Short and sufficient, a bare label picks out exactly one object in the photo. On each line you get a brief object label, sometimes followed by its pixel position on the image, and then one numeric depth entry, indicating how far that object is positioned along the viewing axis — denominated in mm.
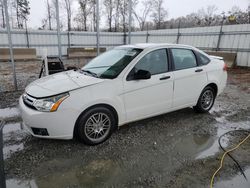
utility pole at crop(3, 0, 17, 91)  5051
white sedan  2673
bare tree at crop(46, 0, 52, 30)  23556
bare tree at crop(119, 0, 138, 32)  26297
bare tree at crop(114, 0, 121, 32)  26806
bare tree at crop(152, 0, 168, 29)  31422
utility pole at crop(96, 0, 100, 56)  6729
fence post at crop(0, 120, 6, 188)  1759
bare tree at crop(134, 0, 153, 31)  30942
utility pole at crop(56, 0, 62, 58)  6336
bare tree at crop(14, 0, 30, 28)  24484
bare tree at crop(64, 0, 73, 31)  25466
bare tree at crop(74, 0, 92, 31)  24288
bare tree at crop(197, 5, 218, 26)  25506
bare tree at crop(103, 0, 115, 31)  26984
